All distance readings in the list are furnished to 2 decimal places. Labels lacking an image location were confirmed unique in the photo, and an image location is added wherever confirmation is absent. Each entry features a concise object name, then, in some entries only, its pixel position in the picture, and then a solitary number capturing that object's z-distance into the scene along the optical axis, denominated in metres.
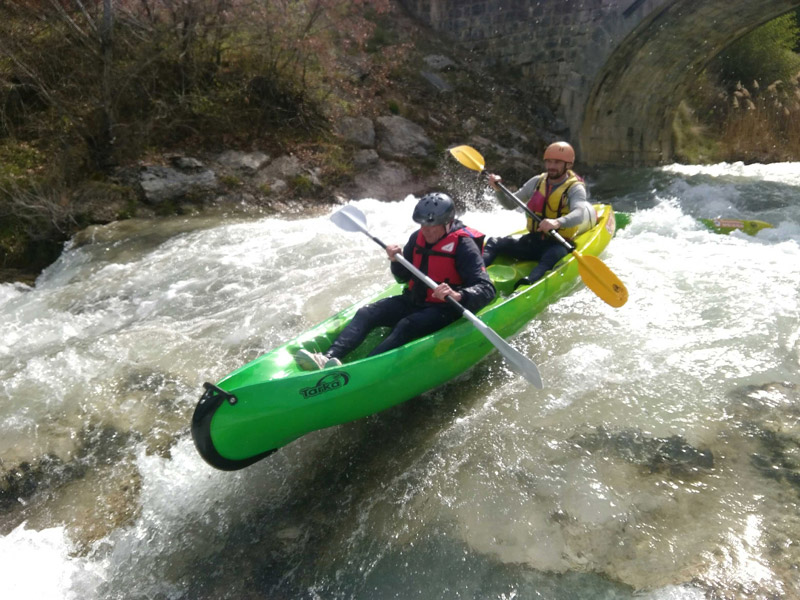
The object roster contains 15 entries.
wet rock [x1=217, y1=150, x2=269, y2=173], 8.18
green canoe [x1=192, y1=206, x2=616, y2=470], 2.69
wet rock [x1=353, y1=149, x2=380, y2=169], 9.10
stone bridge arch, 9.66
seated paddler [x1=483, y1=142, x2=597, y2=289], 4.73
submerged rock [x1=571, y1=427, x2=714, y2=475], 2.91
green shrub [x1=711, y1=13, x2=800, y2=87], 14.85
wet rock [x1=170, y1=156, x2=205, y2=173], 7.79
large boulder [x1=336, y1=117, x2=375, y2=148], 9.41
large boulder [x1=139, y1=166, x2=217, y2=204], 7.36
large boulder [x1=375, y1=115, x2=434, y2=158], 9.66
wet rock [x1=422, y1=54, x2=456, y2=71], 11.62
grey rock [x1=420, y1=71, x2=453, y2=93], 11.20
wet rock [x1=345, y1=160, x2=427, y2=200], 8.82
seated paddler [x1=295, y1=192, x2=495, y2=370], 3.35
